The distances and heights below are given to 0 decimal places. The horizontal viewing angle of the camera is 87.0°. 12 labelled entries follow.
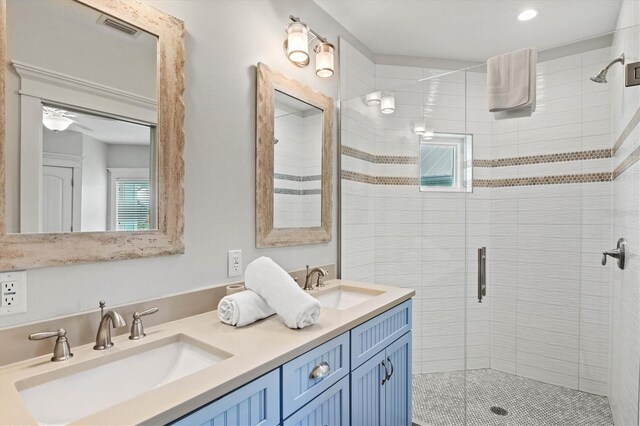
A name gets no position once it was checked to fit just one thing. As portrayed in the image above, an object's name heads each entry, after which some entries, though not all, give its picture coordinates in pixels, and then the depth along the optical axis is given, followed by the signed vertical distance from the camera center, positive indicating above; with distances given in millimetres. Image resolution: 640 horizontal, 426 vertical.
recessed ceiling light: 2223 +1342
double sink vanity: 764 -454
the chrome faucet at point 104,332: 1000 -369
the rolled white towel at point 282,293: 1200 -306
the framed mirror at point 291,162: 1690 +287
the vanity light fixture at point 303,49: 1757 +899
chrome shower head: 1755 +792
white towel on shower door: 1827 +742
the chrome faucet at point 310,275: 1876 -353
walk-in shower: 2010 -120
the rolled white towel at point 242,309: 1217 -358
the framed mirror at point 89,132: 942 +254
